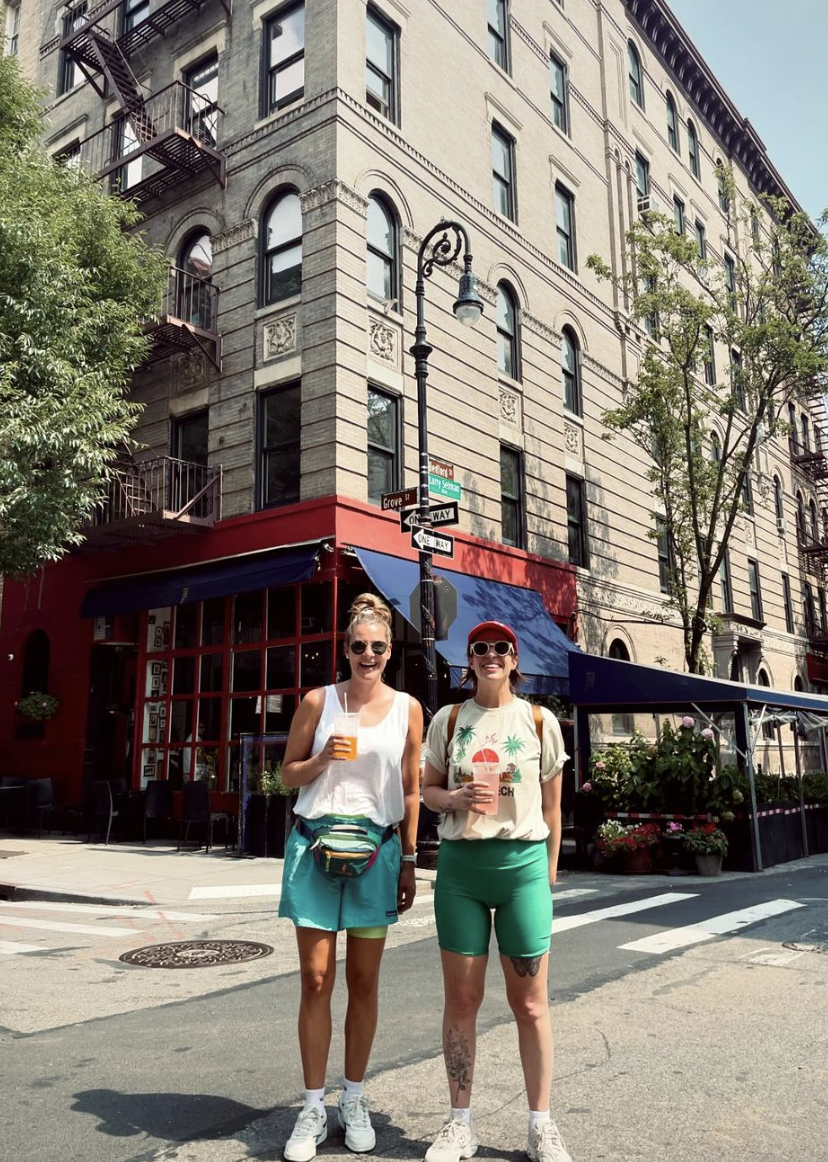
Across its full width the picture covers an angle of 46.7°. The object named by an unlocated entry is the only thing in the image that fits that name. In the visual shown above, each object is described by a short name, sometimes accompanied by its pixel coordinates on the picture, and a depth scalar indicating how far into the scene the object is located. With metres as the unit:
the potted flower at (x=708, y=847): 12.41
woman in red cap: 3.35
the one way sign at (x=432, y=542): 12.02
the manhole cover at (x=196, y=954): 7.09
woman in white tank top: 3.50
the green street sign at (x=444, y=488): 12.76
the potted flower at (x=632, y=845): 12.73
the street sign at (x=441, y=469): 13.28
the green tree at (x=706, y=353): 19.66
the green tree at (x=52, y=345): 13.56
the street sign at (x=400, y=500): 12.61
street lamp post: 12.02
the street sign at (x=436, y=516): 12.38
